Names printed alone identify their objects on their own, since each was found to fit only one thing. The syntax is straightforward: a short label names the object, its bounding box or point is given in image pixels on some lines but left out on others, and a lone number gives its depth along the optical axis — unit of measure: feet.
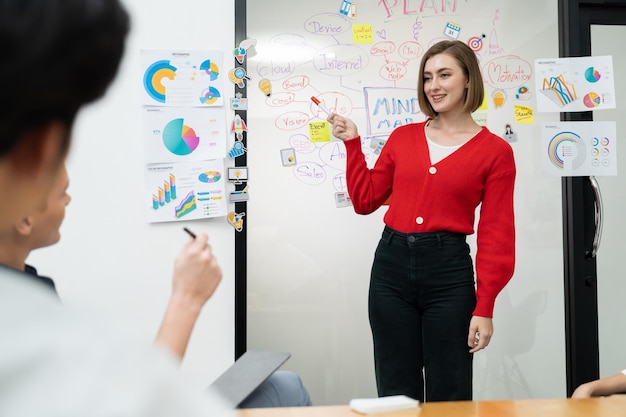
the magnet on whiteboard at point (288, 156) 8.38
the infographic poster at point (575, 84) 8.93
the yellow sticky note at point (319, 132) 8.39
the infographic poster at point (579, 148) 8.95
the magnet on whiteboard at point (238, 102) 8.16
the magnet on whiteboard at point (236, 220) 8.13
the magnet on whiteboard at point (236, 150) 8.11
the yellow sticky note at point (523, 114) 8.88
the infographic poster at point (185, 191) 8.02
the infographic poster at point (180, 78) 8.04
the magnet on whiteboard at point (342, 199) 8.44
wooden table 3.38
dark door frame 8.96
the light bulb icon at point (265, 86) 8.34
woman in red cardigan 6.36
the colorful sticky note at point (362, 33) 8.52
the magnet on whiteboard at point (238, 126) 8.12
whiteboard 8.38
